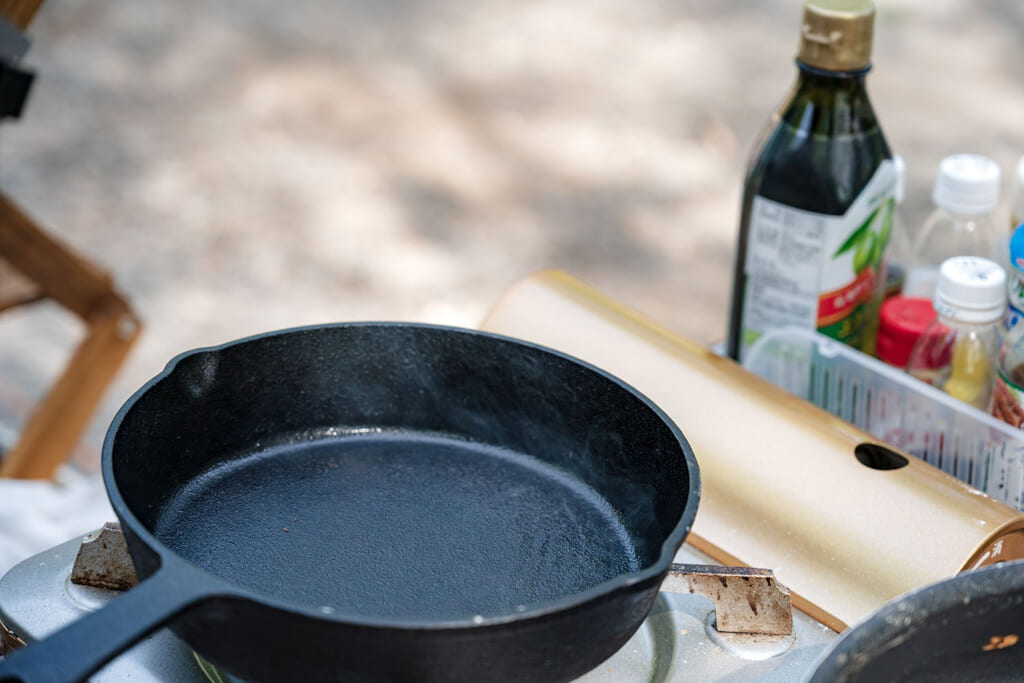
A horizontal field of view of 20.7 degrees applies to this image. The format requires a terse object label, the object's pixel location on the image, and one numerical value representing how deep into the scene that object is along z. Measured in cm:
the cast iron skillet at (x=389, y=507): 113
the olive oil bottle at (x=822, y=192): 137
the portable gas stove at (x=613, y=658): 123
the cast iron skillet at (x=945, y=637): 113
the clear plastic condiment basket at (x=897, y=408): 133
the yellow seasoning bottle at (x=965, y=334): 133
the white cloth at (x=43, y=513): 155
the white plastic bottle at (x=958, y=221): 139
